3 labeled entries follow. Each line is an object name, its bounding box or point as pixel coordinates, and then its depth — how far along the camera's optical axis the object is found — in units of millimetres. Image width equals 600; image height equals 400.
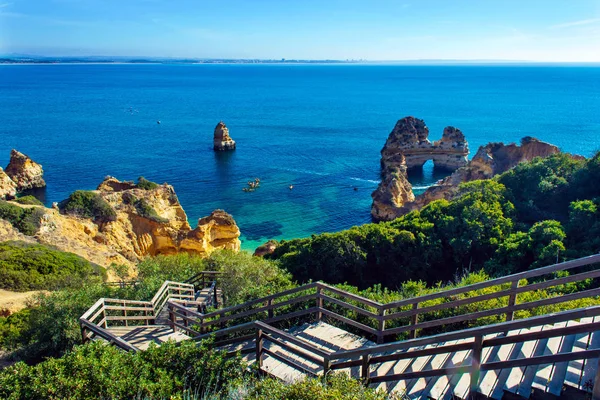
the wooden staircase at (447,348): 5184
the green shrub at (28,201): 33381
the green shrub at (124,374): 6223
